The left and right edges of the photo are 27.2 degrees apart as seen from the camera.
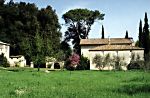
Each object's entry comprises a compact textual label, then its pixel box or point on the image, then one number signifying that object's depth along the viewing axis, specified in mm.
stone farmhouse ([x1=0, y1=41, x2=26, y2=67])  70884
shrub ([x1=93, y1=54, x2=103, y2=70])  64808
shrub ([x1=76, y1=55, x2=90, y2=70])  65505
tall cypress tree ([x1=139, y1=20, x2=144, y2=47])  74534
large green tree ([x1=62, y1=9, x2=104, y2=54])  85078
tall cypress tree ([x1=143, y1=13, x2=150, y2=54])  71596
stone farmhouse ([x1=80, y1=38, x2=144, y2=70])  67221
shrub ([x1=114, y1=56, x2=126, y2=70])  64655
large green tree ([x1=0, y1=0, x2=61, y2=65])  74246
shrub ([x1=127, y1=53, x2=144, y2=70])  60326
